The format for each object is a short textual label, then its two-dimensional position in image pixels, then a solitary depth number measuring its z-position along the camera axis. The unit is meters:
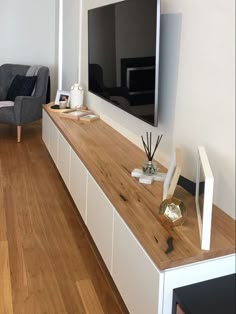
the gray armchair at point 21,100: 4.52
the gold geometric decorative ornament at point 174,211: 1.55
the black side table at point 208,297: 1.27
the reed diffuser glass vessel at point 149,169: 2.06
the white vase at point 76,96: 3.78
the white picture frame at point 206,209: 1.35
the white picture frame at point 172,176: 1.65
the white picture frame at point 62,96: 3.99
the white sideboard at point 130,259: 1.37
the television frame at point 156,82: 1.96
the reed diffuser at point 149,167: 2.07
